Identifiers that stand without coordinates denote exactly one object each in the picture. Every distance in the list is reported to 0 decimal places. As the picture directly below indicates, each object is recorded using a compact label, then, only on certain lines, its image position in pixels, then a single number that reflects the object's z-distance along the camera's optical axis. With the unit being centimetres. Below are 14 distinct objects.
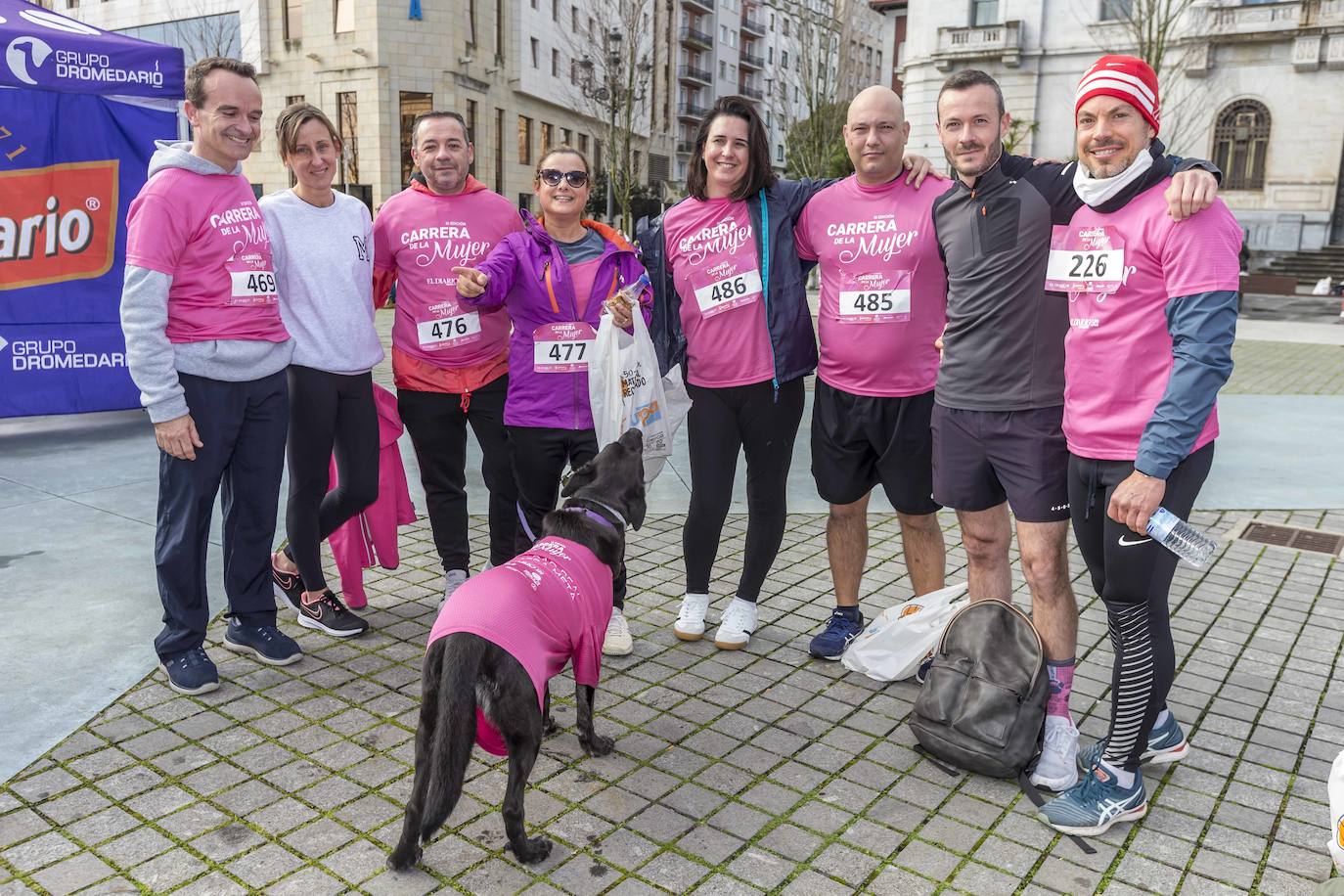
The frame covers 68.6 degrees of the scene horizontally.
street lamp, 2114
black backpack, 327
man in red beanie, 264
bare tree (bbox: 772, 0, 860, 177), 1875
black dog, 256
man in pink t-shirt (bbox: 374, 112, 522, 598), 432
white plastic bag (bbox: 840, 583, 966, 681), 396
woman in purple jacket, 407
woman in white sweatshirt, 409
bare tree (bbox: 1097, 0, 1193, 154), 3156
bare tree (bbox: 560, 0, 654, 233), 2109
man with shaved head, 386
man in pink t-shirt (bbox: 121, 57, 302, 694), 356
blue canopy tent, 703
